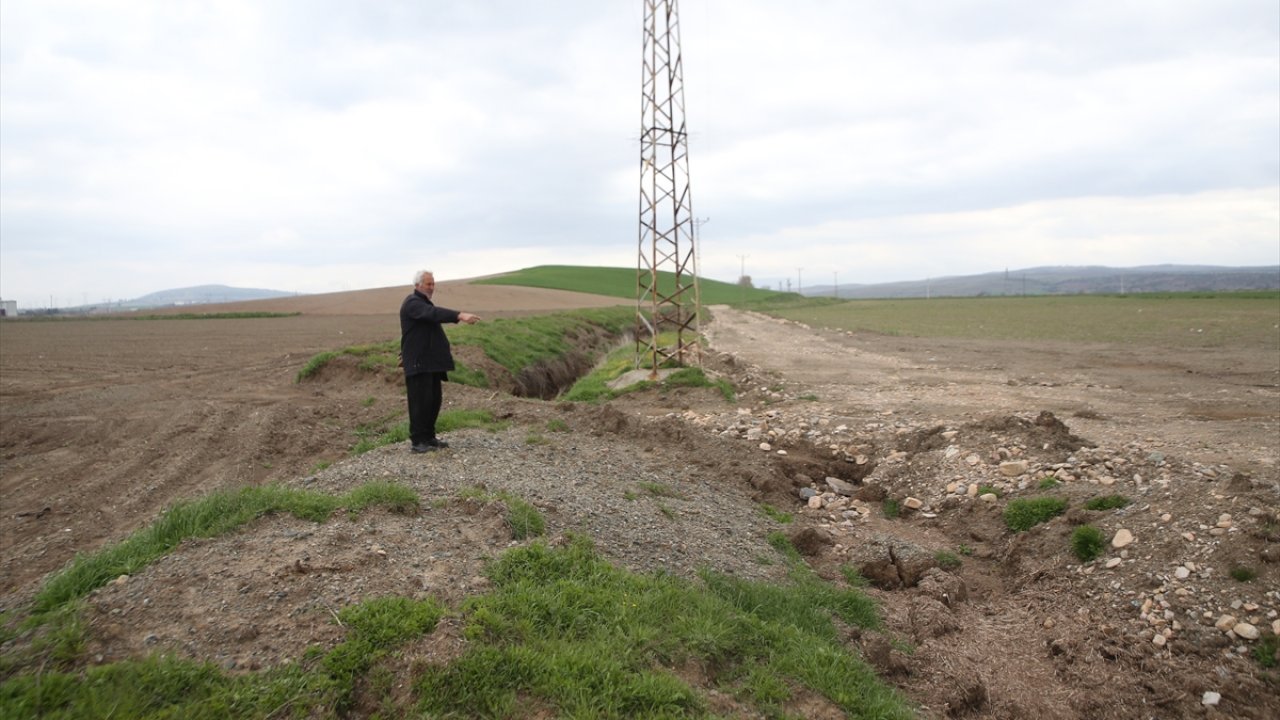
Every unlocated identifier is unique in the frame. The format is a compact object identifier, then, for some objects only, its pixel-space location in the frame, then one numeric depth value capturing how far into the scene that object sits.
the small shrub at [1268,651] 5.61
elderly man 9.39
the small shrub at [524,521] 6.43
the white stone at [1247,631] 5.80
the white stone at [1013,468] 9.88
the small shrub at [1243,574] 6.26
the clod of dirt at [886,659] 5.68
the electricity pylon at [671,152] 20.20
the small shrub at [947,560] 7.92
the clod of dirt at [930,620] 6.39
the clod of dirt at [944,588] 7.16
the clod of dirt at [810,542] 8.29
